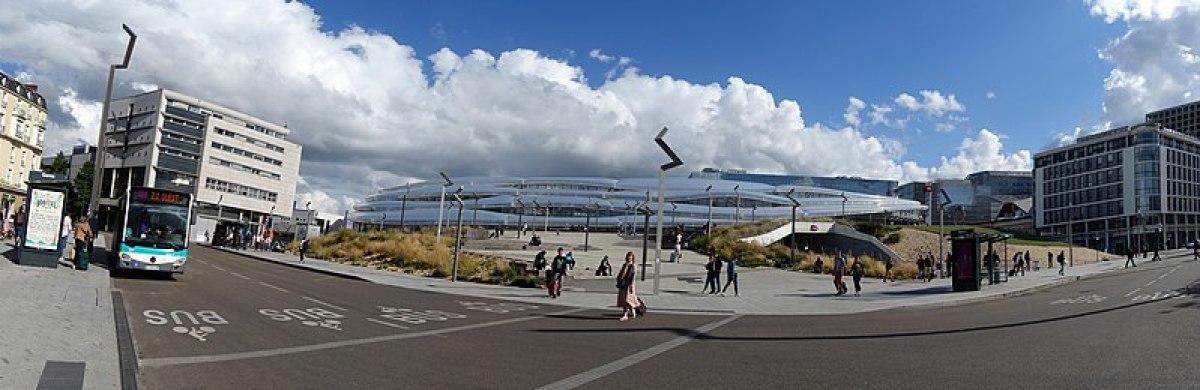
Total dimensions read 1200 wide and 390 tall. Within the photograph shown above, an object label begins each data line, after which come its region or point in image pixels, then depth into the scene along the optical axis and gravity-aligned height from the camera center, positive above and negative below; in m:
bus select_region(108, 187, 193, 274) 20.09 -0.10
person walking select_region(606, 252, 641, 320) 16.05 -0.72
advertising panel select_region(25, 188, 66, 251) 19.11 +0.08
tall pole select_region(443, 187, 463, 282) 28.29 -0.56
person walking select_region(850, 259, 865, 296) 25.83 +0.02
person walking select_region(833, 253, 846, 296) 25.58 -0.02
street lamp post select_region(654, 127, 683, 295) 22.20 +3.14
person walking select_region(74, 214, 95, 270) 19.62 -0.31
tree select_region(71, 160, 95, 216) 83.88 +4.46
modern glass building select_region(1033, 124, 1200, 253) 108.56 +16.22
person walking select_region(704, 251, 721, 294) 25.31 -0.21
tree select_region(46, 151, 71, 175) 79.62 +6.59
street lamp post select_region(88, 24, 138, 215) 17.86 +2.82
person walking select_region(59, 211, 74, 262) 20.00 -0.21
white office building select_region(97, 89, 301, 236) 93.19 +10.49
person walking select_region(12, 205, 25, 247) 22.48 -0.04
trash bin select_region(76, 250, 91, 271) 19.78 -0.98
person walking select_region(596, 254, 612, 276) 33.00 -0.52
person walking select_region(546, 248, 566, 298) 21.91 -0.69
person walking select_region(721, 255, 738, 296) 24.92 -0.23
